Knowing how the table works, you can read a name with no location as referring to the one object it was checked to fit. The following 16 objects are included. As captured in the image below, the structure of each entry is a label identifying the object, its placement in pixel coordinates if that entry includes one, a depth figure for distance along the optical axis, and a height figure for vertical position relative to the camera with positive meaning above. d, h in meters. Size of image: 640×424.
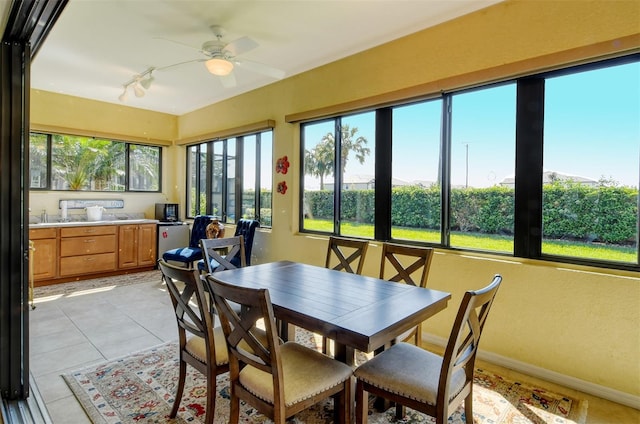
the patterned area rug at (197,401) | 2.07 -1.24
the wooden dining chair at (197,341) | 1.79 -0.76
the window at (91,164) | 5.45 +0.70
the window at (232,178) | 5.04 +0.47
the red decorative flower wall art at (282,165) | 4.53 +0.55
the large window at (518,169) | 2.42 +0.33
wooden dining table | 1.61 -0.52
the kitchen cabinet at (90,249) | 4.92 -0.67
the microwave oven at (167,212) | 6.33 -0.11
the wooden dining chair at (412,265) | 2.49 -0.40
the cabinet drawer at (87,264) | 5.11 -0.88
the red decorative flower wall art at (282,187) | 4.56 +0.26
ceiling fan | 2.88 +1.32
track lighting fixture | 3.76 +1.35
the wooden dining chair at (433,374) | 1.53 -0.81
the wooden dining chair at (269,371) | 1.52 -0.81
